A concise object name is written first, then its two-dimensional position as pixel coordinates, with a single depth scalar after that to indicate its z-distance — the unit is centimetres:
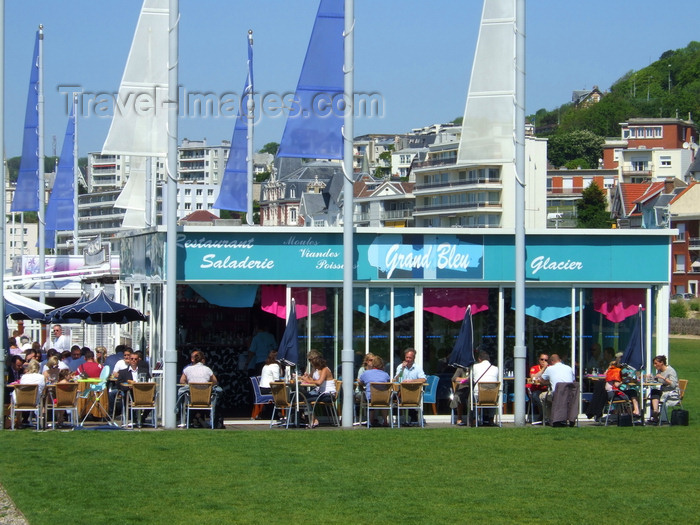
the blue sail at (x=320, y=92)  1853
